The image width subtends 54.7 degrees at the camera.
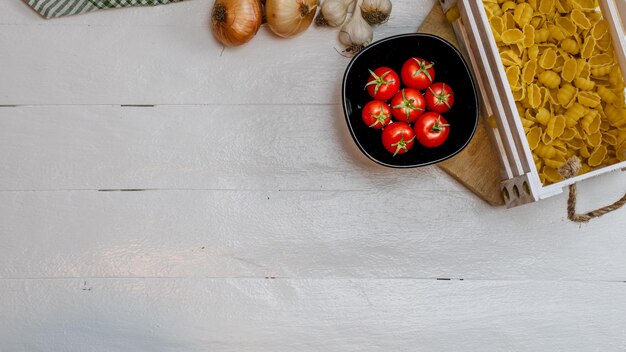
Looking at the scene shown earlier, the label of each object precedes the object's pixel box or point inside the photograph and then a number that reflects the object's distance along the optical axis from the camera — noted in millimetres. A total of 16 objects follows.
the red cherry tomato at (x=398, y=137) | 1146
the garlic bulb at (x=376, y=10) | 1219
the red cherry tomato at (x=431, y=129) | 1151
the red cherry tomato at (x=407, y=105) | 1156
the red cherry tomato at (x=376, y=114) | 1146
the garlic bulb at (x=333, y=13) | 1221
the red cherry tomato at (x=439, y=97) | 1163
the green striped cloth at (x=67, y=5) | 1237
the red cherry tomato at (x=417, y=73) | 1162
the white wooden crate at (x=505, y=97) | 1110
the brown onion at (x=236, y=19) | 1175
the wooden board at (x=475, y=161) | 1246
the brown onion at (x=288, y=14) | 1181
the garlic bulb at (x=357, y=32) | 1229
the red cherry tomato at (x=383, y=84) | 1154
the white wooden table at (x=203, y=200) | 1249
